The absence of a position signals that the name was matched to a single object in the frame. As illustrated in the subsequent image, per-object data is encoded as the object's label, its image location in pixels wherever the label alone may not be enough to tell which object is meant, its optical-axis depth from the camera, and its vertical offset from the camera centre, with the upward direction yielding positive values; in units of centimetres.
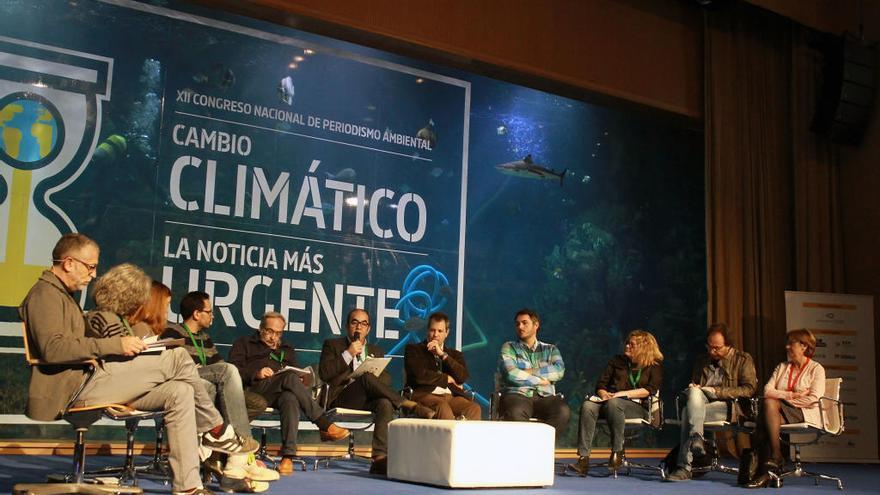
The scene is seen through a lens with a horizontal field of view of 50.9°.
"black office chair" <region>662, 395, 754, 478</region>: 625 -44
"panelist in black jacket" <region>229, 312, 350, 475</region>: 543 -20
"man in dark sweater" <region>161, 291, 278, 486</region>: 427 -19
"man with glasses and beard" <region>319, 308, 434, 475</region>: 589 -22
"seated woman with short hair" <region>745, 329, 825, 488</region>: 582 -20
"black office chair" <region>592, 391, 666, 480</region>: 626 -37
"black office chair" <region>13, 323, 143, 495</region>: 345 -37
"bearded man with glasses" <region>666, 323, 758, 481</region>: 608 -16
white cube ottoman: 479 -52
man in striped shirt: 621 -14
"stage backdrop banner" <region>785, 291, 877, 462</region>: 857 +16
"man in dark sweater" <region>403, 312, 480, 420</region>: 612 -13
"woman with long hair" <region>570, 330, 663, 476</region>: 615 -20
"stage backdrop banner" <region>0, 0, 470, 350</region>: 618 +133
